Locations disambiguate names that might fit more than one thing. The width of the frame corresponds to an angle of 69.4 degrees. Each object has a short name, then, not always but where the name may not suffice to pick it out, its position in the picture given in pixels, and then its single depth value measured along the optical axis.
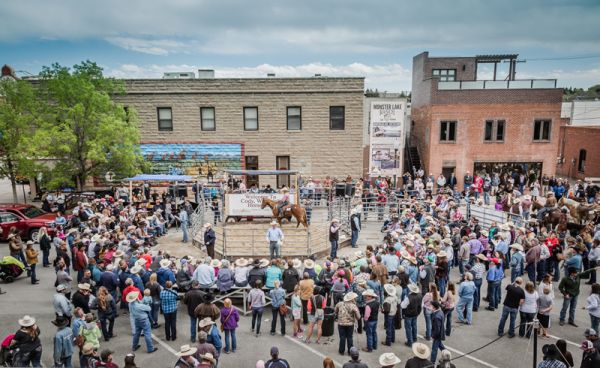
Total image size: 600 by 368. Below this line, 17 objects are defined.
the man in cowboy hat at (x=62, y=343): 9.22
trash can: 11.41
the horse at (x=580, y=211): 19.16
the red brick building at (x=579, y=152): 35.72
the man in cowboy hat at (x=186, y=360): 8.08
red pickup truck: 19.94
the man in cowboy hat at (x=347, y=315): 10.23
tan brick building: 29.52
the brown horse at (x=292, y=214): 19.75
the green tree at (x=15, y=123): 22.78
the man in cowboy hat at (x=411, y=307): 10.55
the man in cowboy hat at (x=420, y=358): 8.01
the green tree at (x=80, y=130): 23.14
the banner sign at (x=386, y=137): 30.30
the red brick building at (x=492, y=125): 30.23
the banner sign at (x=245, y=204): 21.16
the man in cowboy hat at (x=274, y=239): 16.20
